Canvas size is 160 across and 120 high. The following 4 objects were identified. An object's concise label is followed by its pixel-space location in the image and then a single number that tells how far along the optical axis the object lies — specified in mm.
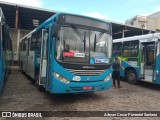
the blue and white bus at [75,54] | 4139
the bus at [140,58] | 6414
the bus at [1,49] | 4158
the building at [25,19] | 12383
